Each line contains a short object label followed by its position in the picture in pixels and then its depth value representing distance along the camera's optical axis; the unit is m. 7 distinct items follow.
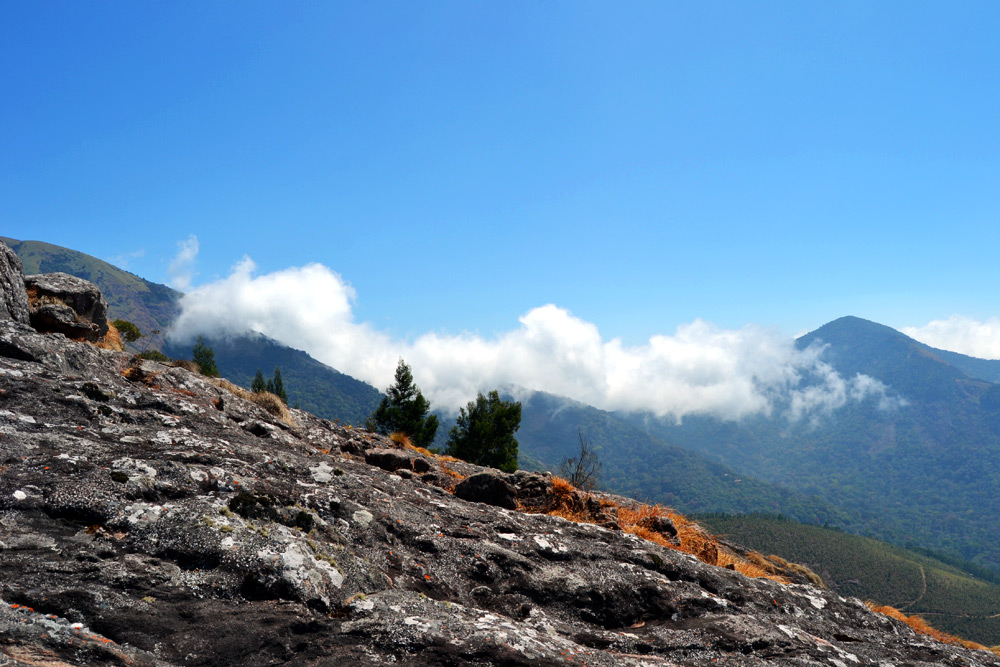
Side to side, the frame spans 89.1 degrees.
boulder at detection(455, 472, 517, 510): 8.77
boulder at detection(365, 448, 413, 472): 10.24
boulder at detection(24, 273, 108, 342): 11.64
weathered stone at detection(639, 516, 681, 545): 10.16
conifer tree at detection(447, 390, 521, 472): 55.94
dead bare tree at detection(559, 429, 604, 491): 14.50
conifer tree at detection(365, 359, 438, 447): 61.25
